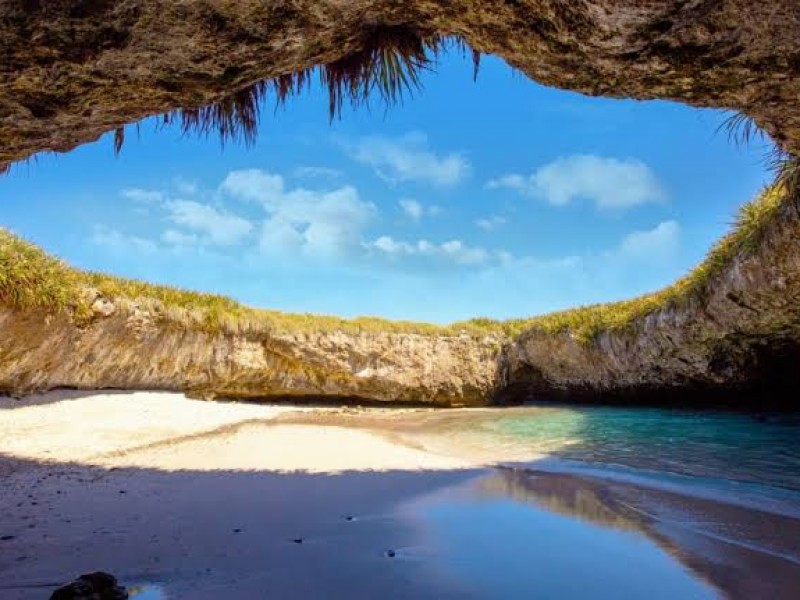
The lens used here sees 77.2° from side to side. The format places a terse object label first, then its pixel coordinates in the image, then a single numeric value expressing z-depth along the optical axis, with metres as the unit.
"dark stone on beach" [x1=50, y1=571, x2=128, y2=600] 2.18
